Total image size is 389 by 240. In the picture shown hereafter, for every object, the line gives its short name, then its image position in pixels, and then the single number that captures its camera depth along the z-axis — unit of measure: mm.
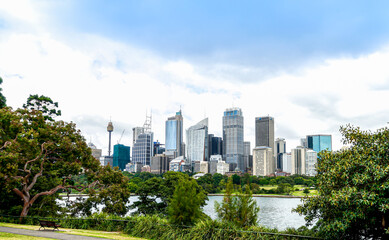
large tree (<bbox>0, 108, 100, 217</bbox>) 24923
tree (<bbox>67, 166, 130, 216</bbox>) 28844
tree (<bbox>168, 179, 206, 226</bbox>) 20469
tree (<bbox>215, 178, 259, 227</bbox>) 23266
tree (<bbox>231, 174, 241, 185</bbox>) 148112
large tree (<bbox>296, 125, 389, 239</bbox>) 14207
